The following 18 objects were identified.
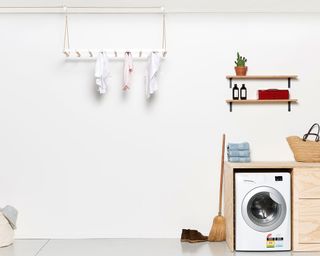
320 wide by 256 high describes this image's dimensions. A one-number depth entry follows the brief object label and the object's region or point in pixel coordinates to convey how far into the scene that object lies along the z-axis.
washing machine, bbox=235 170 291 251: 4.34
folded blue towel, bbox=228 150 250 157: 4.77
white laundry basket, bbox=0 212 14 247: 4.55
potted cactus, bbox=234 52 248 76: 4.87
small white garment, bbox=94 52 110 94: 4.67
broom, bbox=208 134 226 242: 4.71
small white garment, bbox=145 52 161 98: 4.71
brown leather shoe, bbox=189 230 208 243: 4.70
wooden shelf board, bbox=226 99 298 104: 4.91
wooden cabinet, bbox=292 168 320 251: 4.33
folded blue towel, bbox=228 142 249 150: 4.79
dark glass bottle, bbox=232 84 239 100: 4.94
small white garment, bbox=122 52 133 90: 4.76
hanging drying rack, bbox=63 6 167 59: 4.85
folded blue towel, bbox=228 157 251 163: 4.76
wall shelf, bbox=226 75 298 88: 4.90
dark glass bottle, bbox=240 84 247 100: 4.94
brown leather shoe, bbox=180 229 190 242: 4.78
